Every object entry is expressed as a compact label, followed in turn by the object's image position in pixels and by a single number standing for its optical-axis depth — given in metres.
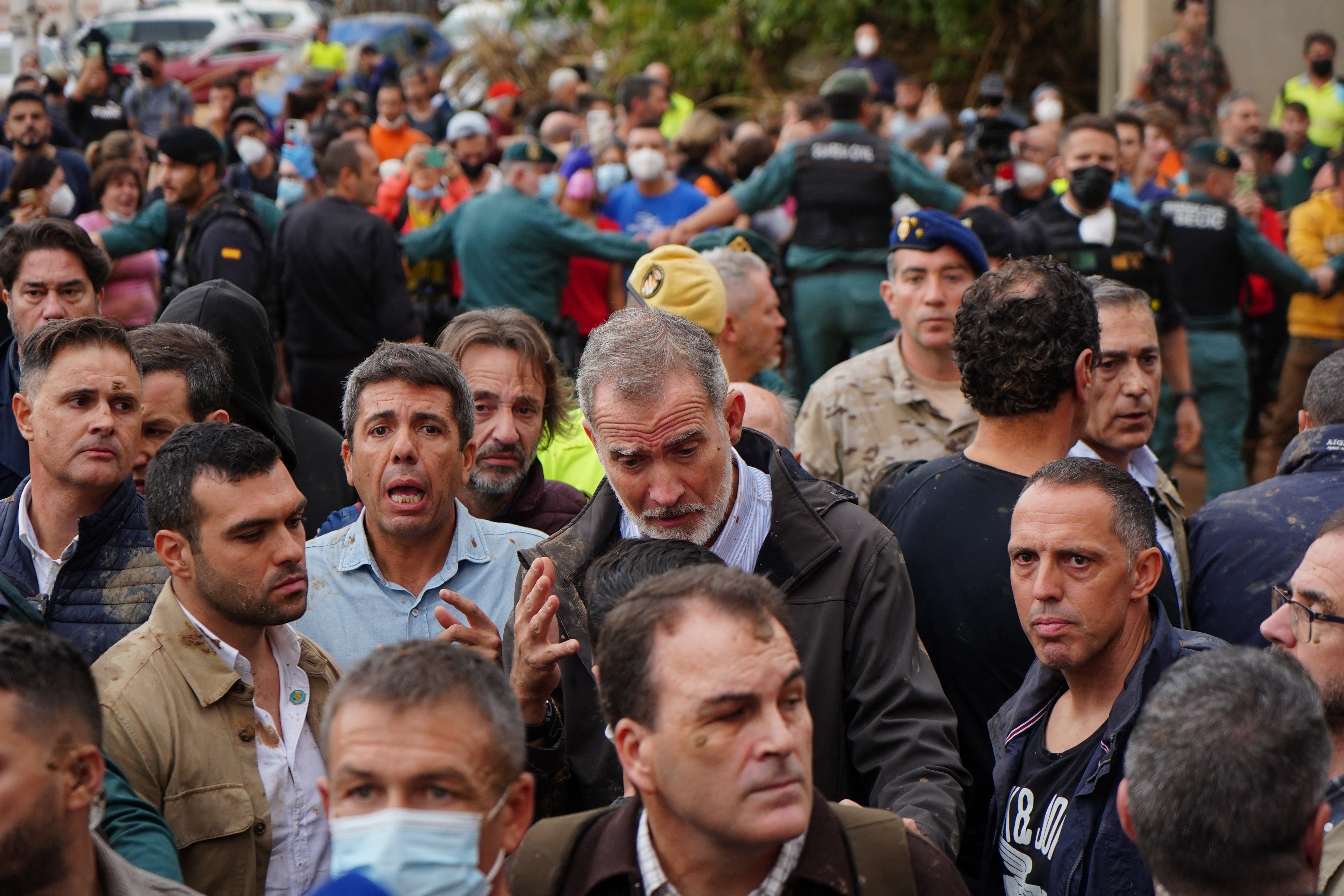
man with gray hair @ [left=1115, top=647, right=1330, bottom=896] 2.02
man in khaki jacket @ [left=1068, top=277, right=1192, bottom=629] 4.36
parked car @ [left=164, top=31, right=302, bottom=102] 23.81
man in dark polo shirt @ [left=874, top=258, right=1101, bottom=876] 3.41
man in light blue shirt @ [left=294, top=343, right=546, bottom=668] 3.58
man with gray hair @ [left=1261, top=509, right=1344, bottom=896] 2.73
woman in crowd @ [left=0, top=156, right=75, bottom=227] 8.77
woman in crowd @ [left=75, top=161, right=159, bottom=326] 7.40
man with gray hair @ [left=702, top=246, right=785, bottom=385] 5.04
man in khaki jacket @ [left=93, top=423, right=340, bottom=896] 2.83
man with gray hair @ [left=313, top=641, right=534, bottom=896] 2.09
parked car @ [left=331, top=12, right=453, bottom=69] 21.95
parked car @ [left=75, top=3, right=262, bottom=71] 25.53
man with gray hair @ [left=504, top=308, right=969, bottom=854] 2.86
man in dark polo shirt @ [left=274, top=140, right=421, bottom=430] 7.76
